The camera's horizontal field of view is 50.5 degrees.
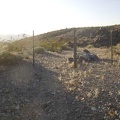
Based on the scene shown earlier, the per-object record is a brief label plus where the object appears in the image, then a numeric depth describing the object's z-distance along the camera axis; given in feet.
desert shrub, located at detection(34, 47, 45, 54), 40.72
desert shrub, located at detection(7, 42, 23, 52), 35.96
